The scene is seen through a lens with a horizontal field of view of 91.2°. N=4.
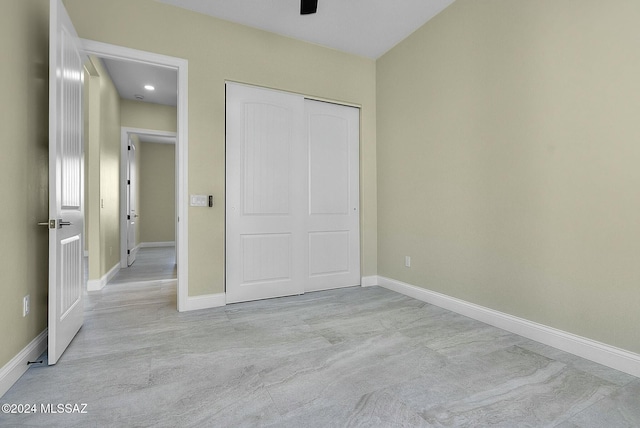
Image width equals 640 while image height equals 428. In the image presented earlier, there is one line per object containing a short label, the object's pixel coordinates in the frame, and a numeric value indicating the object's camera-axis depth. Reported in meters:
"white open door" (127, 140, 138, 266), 5.51
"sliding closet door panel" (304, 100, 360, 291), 3.79
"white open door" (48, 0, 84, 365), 1.92
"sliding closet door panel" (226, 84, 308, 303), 3.34
